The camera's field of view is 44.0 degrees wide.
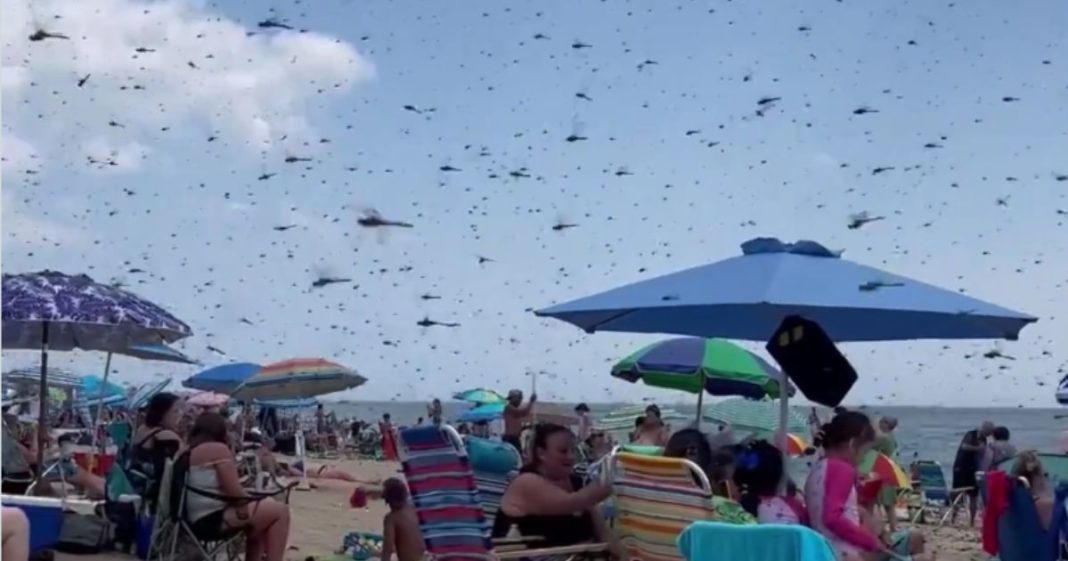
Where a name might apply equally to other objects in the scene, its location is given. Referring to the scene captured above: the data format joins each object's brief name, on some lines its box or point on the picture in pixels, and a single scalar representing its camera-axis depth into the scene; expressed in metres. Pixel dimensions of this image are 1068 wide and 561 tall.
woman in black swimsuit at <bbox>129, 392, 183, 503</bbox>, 6.86
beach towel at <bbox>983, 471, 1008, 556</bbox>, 6.97
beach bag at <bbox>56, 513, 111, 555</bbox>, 7.88
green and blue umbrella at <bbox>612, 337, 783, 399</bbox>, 11.66
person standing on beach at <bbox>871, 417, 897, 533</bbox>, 10.23
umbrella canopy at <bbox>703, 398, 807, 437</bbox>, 15.59
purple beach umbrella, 7.86
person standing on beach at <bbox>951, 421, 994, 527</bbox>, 14.53
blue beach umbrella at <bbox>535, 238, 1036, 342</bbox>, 5.72
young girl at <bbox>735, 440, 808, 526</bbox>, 4.82
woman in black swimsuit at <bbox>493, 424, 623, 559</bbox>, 5.05
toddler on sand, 7.14
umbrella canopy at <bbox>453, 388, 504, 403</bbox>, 27.55
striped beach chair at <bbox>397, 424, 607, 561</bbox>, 4.97
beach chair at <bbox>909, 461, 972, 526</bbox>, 14.13
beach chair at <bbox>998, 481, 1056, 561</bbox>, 6.73
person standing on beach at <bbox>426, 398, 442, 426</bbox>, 18.40
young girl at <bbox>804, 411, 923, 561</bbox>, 4.75
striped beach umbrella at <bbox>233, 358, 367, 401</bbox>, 18.69
